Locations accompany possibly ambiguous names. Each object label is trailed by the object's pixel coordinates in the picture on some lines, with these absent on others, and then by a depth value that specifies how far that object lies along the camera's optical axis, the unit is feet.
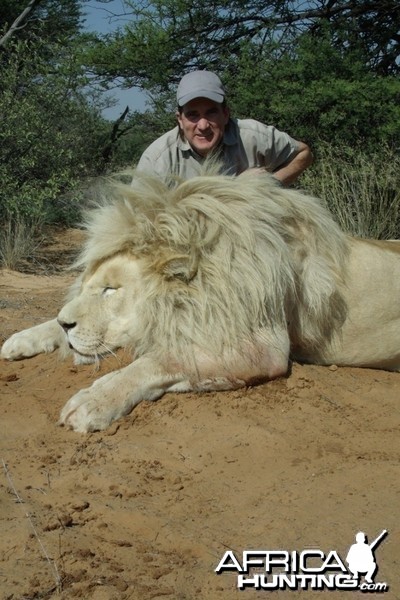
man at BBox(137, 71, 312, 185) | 16.14
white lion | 11.91
